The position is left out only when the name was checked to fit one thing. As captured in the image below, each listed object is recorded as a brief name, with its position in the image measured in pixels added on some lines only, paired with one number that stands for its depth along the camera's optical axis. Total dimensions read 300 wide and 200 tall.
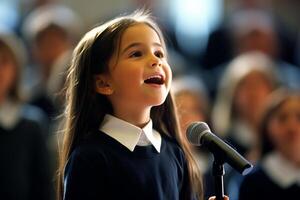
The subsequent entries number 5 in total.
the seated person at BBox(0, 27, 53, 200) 6.93
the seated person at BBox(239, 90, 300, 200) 6.28
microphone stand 3.83
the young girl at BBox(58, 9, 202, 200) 4.07
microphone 3.72
